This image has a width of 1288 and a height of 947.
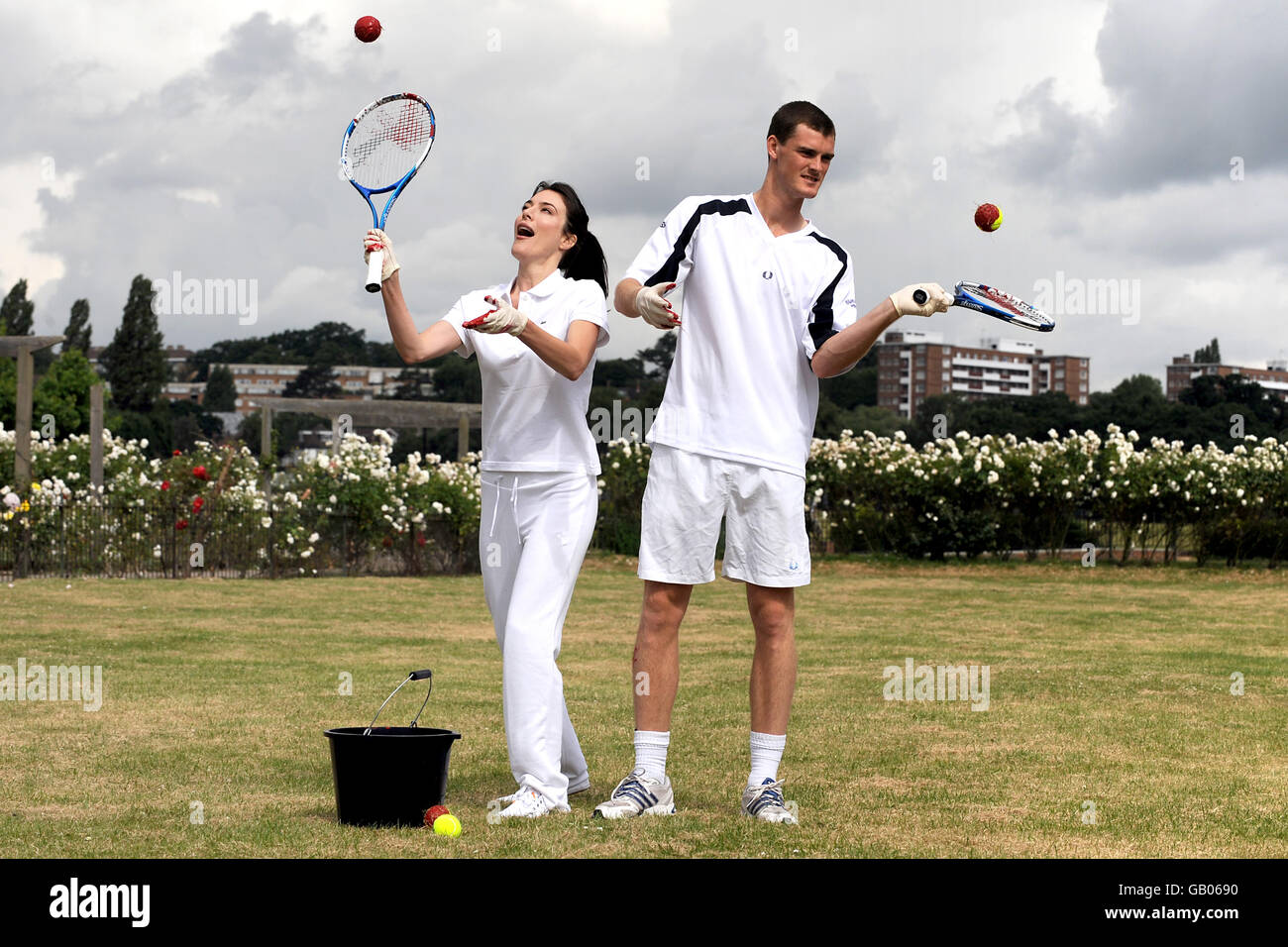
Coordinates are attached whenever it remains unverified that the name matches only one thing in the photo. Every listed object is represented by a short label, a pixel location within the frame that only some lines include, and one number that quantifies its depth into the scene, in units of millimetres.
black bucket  4602
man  4809
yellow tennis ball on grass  4438
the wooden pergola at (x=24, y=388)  17370
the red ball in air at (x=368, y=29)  5051
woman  4832
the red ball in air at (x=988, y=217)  4555
